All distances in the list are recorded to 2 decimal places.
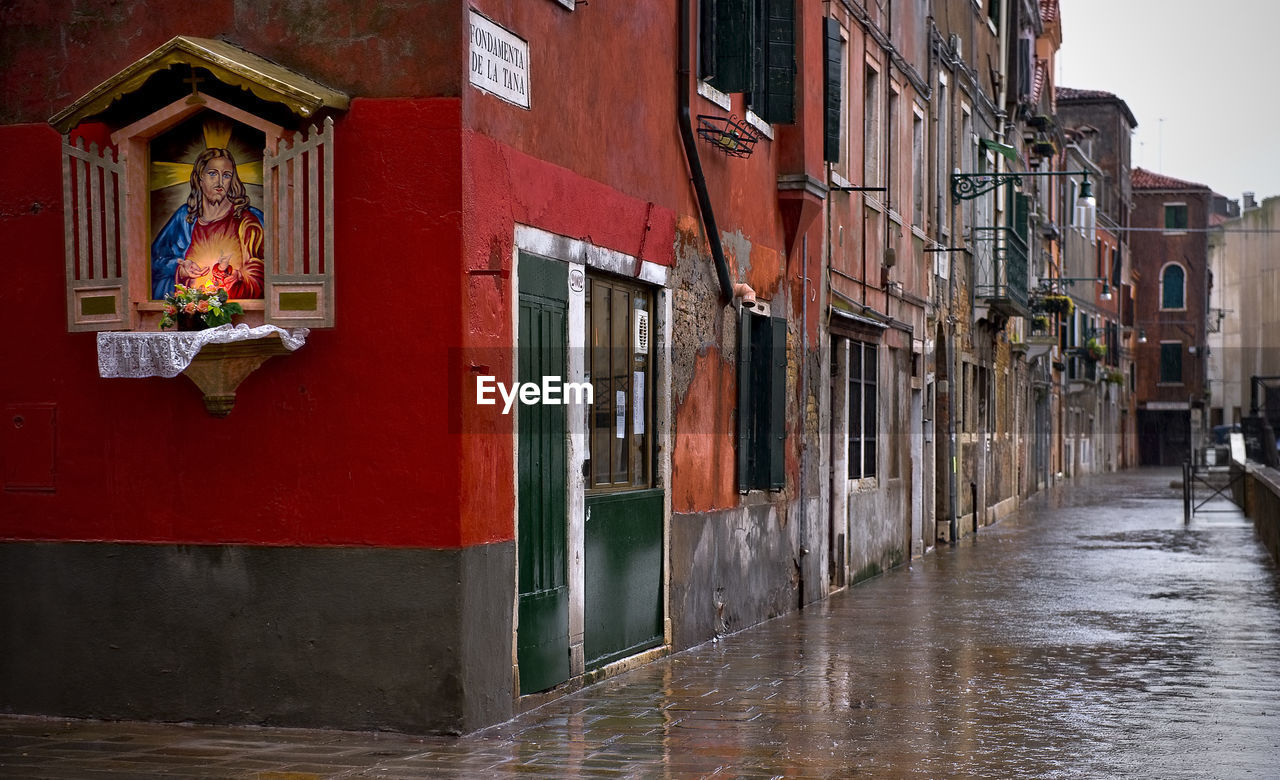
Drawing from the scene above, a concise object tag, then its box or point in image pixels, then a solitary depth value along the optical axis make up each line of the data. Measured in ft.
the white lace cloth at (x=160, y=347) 26.73
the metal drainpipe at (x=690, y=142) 38.04
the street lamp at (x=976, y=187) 74.74
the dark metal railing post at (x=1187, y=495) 96.48
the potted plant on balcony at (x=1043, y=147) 111.86
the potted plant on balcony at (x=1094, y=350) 173.58
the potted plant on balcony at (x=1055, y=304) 116.06
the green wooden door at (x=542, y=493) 30.04
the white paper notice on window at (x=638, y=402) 36.58
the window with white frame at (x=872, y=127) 60.34
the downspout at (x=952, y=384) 79.12
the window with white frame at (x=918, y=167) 69.36
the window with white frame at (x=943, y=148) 74.43
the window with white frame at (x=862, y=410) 58.03
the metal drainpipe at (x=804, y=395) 48.91
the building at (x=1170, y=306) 242.17
